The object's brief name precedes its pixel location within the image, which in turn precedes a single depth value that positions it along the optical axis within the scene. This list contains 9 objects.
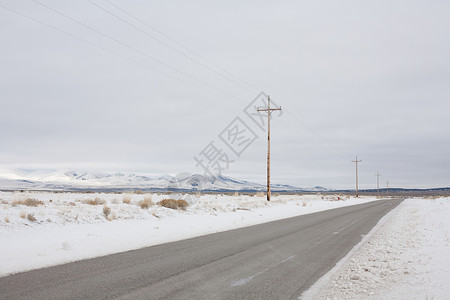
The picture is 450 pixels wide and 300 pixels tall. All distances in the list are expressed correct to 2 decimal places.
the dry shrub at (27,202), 18.04
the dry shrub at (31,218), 14.05
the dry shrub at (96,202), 22.01
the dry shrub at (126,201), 23.69
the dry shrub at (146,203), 21.36
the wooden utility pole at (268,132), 38.09
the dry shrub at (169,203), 23.77
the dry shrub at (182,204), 24.13
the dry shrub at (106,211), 17.64
